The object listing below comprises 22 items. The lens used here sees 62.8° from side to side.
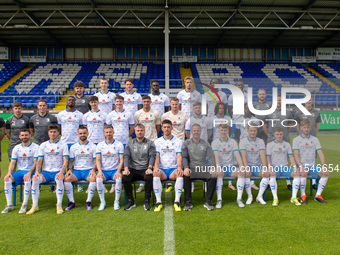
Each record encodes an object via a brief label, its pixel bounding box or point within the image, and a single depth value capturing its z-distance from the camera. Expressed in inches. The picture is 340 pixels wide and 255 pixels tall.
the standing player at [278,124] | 220.1
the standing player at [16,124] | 222.4
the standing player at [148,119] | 222.5
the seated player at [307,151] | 188.6
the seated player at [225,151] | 191.6
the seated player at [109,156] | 187.6
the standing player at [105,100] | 242.8
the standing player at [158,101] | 245.0
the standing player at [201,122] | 214.1
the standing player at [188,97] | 236.5
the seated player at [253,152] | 190.7
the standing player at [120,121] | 218.8
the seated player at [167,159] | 179.2
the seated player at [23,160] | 181.8
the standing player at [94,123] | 216.5
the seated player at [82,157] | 187.3
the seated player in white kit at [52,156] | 184.1
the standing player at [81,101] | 236.7
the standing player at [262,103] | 221.5
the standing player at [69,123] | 217.2
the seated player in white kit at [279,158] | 186.7
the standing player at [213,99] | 227.3
